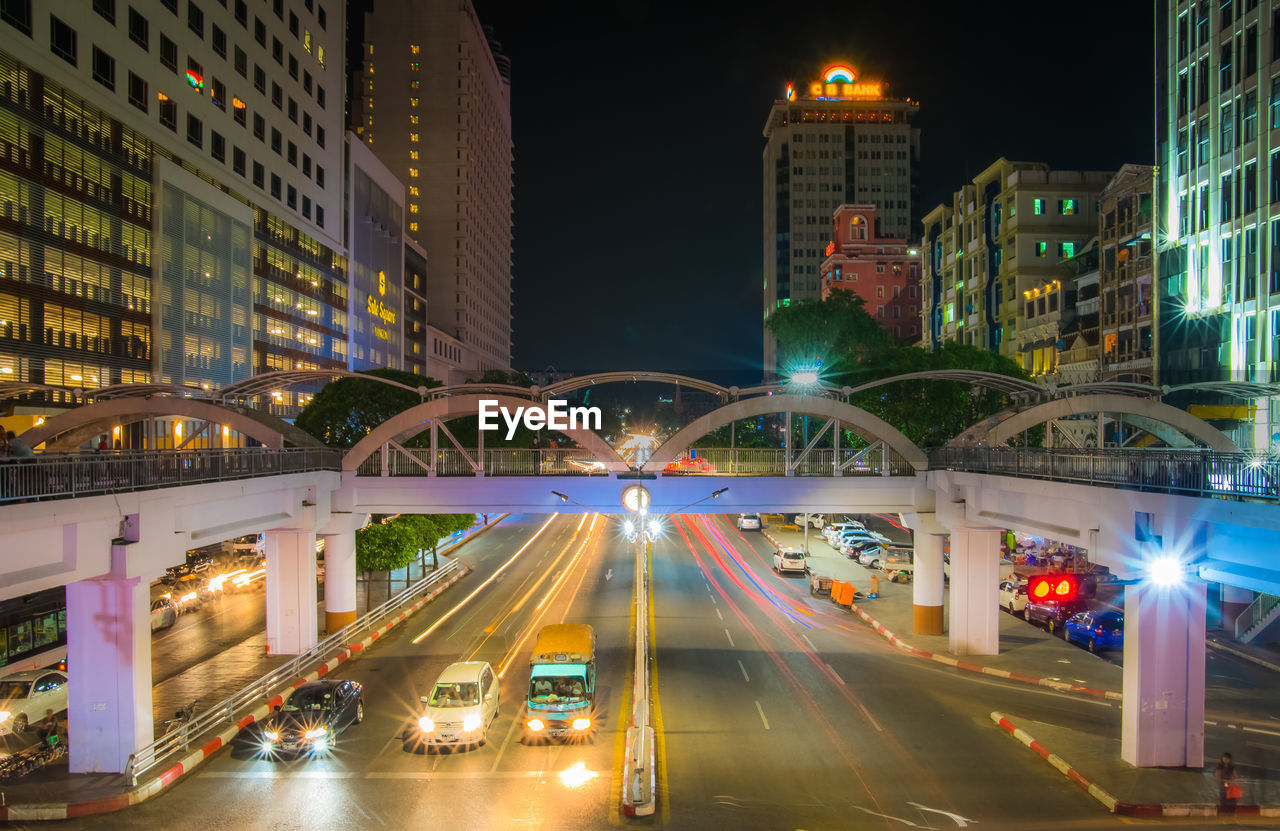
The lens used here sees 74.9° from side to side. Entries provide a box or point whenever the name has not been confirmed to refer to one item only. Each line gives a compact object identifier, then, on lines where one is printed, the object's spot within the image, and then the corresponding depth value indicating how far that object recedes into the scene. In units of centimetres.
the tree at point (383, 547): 3797
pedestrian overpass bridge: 1805
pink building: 12731
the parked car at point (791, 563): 4916
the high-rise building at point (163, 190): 4056
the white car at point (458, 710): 2084
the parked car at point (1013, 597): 3772
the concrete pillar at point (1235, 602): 3700
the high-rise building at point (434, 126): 13388
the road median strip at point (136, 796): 1728
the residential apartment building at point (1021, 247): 7281
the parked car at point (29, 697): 2205
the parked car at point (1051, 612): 3428
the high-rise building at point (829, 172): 15850
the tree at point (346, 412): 4853
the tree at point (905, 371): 5316
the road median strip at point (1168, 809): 1686
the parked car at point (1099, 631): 3141
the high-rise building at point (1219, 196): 4188
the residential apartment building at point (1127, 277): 5516
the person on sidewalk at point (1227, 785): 1708
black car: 2067
